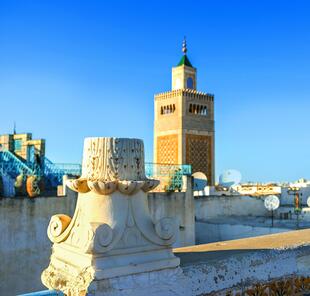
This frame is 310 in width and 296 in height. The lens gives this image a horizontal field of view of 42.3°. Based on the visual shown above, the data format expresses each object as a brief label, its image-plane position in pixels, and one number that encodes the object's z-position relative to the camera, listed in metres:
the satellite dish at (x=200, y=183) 21.89
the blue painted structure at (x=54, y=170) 12.69
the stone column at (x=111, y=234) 3.01
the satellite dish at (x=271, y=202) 17.32
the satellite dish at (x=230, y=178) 29.34
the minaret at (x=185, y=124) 38.59
